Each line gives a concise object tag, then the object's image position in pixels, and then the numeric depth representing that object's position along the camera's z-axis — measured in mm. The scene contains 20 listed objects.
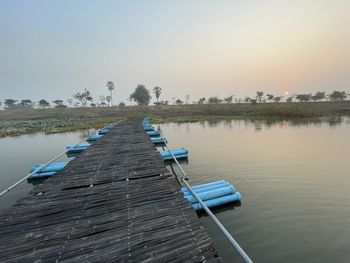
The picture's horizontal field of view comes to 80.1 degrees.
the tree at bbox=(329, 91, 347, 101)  86062
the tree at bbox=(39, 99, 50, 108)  101800
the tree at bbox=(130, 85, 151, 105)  98938
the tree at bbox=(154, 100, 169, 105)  98906
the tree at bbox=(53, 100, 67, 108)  108625
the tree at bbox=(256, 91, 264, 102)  96250
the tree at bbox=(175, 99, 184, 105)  100938
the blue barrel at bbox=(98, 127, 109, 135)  22794
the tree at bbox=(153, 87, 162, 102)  100888
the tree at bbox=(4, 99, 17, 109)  114775
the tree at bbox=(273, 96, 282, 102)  94000
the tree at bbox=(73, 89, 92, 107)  103169
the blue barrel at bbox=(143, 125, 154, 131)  24364
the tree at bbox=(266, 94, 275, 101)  95512
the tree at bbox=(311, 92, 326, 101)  88625
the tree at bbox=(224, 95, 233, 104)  96625
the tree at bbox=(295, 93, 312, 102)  89000
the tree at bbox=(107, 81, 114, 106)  101688
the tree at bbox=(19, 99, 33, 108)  110938
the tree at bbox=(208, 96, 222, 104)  92625
